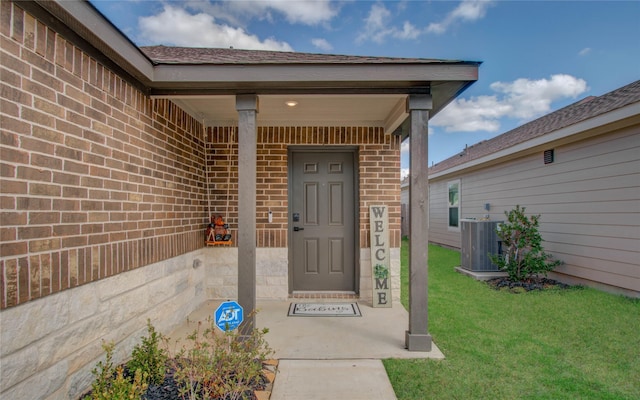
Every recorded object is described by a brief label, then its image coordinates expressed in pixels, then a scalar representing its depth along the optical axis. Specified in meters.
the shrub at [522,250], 5.08
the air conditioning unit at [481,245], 5.77
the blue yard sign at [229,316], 2.43
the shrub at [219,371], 1.86
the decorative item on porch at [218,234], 4.08
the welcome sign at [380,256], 4.07
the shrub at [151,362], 2.09
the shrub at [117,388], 1.63
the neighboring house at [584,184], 4.18
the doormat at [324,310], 3.75
